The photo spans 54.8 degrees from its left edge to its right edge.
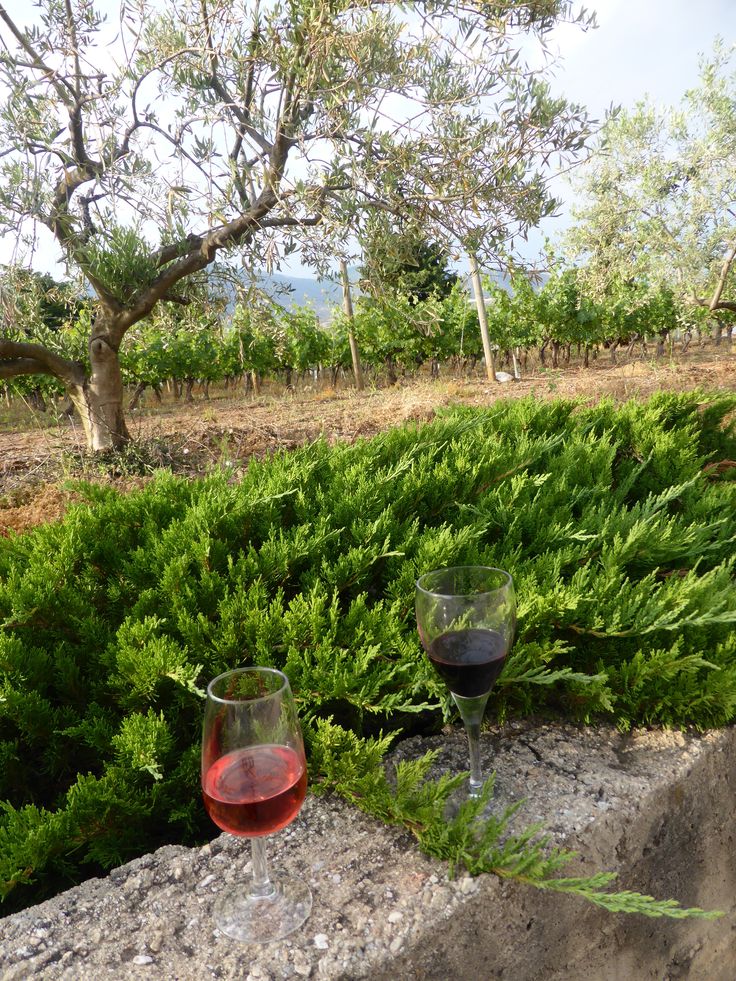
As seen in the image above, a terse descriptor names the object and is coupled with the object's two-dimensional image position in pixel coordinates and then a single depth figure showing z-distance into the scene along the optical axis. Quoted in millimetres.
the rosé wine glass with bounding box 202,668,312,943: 430
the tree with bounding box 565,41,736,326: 12164
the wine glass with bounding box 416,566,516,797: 527
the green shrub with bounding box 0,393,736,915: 559
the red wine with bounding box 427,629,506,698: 524
